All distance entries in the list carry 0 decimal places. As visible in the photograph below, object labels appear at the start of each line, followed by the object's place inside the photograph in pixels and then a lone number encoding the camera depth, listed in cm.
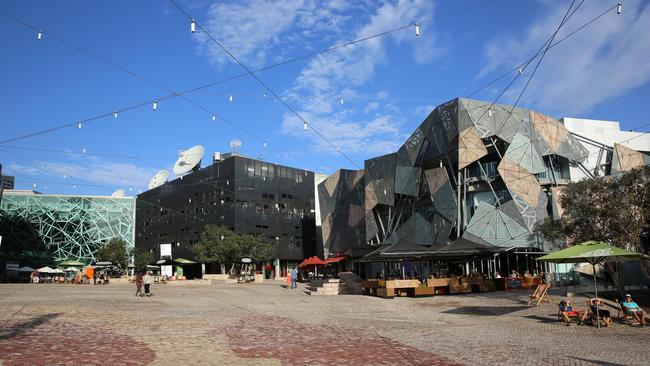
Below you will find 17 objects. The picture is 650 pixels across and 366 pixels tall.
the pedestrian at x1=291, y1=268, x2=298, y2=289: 3839
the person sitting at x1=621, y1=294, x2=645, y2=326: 1474
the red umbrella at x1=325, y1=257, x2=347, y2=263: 5022
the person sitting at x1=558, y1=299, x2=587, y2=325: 1533
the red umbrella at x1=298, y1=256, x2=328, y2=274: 4947
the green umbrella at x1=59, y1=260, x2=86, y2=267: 5712
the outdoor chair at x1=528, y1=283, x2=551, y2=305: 1981
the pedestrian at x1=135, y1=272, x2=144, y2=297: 2581
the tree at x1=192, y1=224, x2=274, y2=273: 5483
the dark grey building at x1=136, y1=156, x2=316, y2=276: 7238
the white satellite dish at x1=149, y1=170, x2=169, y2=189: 9300
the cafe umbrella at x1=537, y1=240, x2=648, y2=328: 1502
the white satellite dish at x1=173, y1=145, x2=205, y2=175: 7925
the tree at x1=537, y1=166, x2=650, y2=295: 2061
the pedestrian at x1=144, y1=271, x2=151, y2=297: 2658
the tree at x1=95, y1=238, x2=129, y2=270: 6669
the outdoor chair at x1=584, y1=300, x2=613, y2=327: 1496
